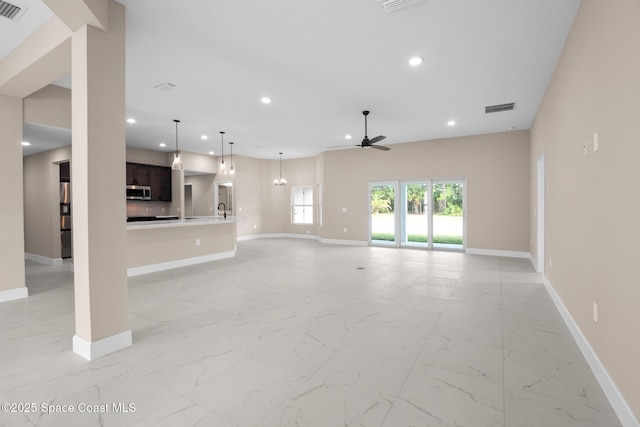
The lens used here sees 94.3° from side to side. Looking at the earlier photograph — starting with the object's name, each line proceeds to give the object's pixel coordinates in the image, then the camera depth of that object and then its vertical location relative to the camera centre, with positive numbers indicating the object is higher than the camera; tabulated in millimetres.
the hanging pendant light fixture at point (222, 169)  6482 +888
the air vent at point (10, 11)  2634 +1837
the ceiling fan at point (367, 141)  5853 +1373
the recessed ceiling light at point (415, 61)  3650 +1860
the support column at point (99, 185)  2457 +214
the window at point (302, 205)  11367 +185
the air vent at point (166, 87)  4411 +1870
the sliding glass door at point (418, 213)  8117 -113
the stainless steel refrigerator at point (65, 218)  6922 -173
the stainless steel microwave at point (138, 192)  8328 +530
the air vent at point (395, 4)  2605 +1827
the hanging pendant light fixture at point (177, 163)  5488 +883
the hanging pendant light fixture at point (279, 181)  10403 +1018
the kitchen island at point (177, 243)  5512 -687
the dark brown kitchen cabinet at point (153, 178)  8359 +958
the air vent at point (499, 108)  5375 +1876
